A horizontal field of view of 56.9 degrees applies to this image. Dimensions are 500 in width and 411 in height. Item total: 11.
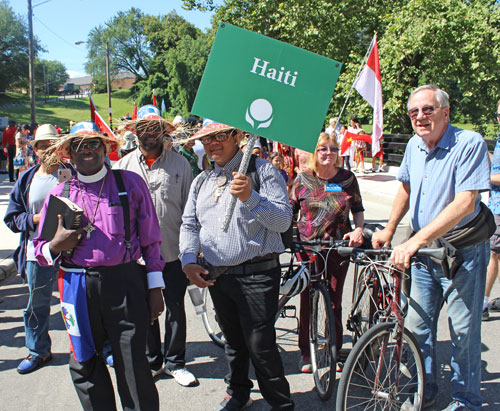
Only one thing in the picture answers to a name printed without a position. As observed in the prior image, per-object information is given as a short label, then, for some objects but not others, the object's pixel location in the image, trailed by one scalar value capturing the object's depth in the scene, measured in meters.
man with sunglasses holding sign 2.79
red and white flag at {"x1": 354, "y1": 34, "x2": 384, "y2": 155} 7.01
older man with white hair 2.69
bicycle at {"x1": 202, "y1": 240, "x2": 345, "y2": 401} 3.35
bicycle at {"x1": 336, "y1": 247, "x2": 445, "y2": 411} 2.67
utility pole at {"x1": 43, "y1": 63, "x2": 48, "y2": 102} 94.96
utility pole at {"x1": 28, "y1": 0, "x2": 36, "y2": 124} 20.23
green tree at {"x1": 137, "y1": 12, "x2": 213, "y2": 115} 51.47
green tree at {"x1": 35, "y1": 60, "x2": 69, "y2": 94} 97.94
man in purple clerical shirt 2.55
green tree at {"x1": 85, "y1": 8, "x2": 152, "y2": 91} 89.94
